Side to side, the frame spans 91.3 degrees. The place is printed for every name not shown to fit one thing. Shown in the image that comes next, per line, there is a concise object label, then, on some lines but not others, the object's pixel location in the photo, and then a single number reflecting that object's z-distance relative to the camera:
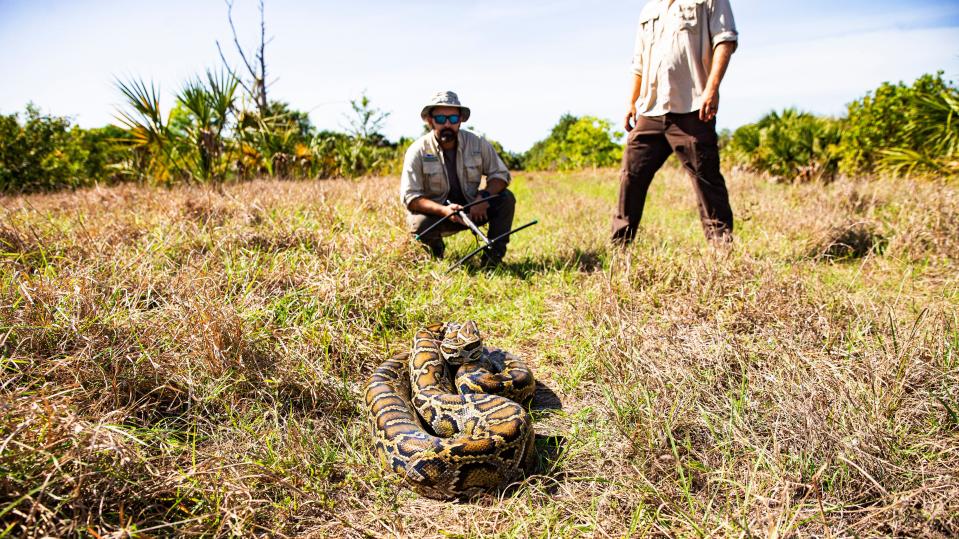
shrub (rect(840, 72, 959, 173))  9.58
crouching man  5.94
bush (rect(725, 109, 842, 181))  13.49
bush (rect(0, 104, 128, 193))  13.30
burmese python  2.39
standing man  4.90
